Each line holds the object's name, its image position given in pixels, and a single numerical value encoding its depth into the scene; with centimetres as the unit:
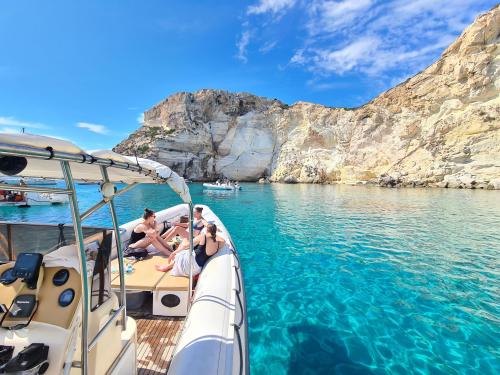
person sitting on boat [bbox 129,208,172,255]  665
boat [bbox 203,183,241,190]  3875
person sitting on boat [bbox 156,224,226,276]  541
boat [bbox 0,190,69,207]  2416
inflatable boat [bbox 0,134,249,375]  204
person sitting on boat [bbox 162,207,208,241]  827
